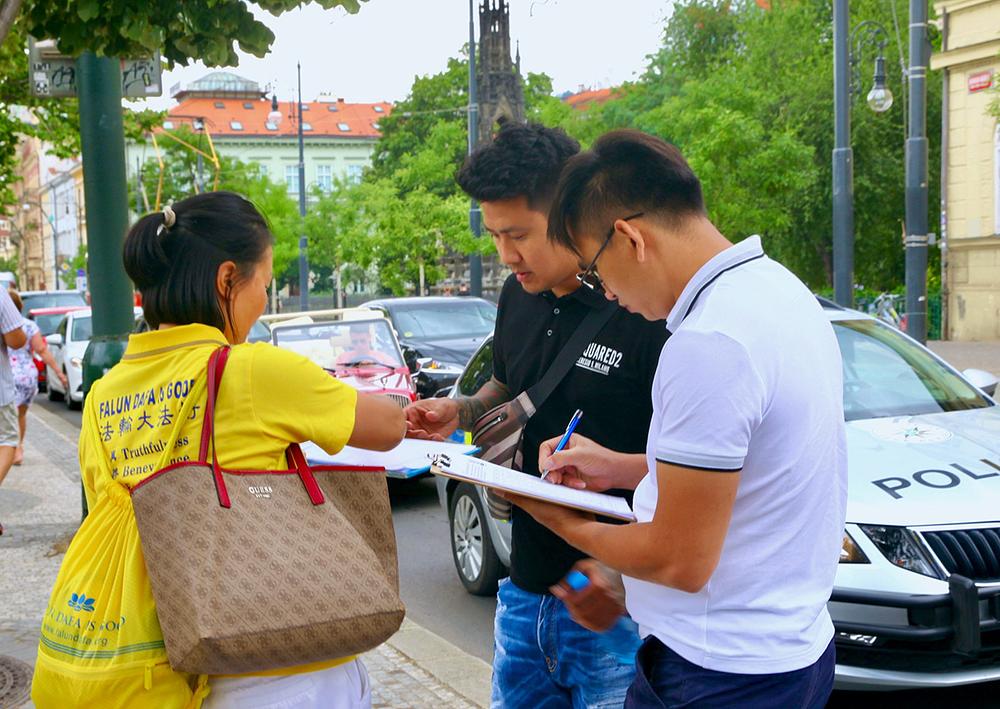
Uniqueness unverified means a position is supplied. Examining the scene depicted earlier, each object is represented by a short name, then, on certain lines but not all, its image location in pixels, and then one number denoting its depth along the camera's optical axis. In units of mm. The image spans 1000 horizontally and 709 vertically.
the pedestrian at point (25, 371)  11109
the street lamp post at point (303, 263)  46375
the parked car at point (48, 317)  25547
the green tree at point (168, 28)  5199
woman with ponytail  2129
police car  4242
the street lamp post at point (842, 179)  14695
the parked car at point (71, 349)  19891
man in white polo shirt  1743
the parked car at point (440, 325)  14508
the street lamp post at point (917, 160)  14031
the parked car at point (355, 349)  11391
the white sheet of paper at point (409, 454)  2498
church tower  22766
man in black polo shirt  2621
